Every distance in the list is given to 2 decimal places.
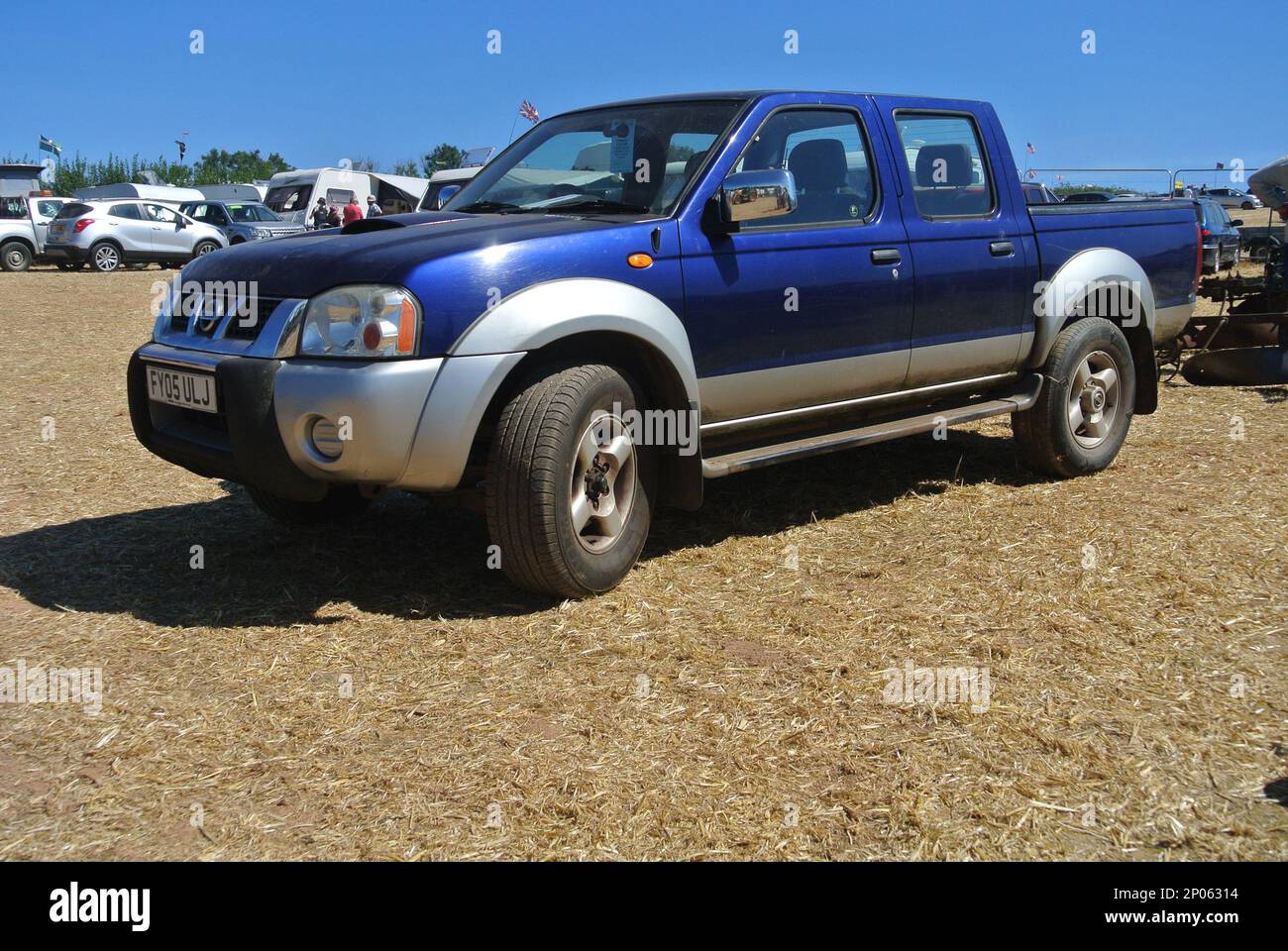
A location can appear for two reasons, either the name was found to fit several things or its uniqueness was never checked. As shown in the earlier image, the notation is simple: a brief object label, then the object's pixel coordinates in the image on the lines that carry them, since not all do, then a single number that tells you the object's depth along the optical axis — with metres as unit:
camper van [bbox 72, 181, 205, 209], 32.28
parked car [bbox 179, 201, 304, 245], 26.50
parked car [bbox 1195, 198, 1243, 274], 19.69
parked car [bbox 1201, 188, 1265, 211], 38.00
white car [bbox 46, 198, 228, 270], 22.72
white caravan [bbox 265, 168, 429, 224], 30.38
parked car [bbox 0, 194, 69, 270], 22.89
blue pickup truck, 3.81
